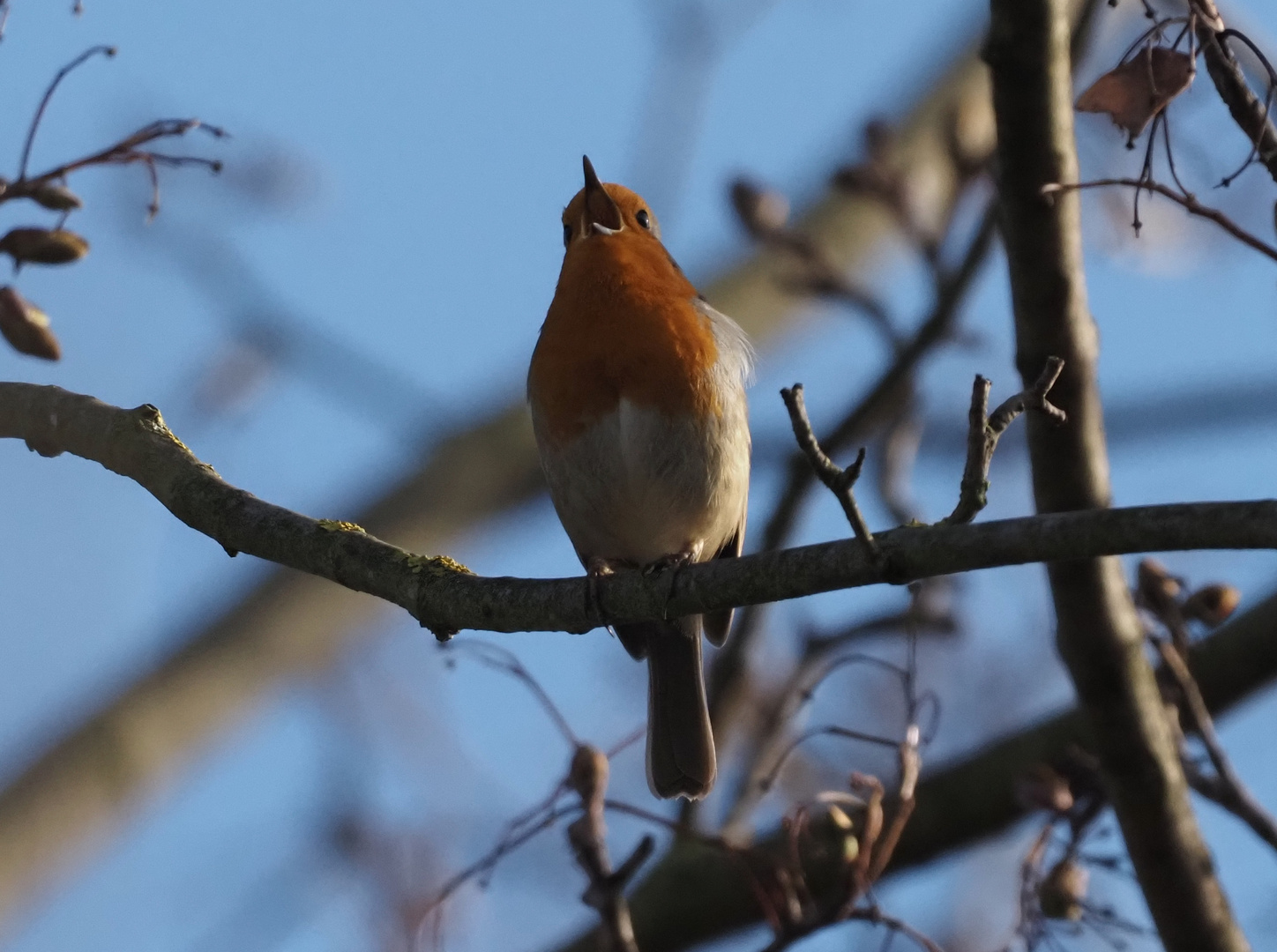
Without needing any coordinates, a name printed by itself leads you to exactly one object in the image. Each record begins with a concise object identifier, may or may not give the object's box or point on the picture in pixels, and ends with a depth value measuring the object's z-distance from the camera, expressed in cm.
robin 930
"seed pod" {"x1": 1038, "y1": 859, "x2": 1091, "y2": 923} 784
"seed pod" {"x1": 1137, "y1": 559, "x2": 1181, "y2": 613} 708
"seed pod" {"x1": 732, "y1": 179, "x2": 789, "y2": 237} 1123
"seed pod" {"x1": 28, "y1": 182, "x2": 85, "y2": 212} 614
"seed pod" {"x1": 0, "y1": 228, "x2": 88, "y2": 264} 611
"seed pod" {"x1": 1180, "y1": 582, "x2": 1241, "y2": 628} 713
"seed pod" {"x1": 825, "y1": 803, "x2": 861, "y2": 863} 736
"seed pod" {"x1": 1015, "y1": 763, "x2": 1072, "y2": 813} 793
